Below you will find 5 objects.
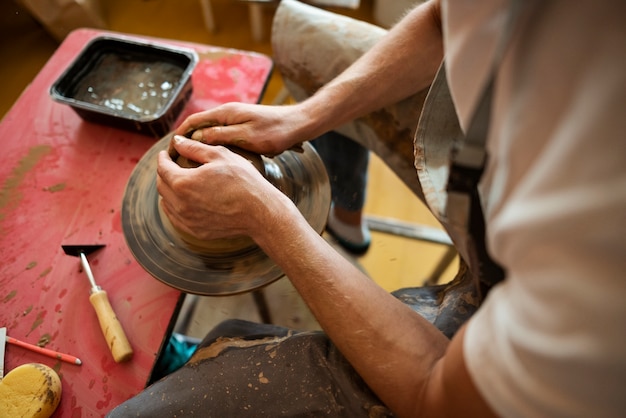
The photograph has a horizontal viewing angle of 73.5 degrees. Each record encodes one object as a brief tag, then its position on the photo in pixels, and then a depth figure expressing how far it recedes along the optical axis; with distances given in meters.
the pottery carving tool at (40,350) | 0.89
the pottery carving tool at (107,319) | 0.88
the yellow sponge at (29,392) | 0.81
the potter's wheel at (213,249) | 0.93
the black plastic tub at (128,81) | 1.16
